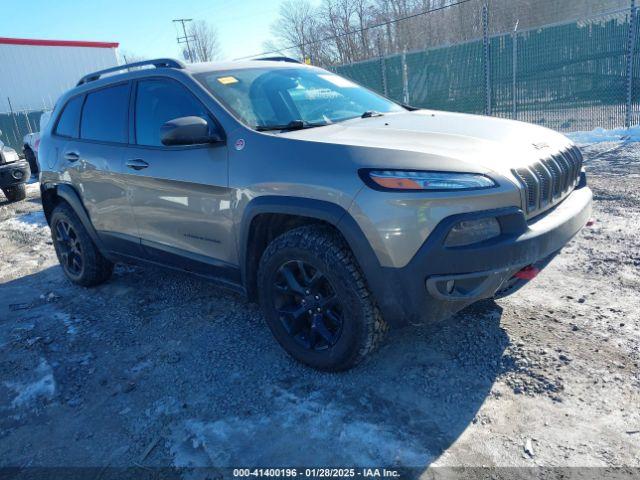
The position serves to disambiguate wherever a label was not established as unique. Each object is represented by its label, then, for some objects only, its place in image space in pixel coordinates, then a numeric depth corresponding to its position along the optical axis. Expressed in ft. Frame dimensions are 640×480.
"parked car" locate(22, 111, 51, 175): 43.42
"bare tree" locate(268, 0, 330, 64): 106.63
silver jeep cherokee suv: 7.84
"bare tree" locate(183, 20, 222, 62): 180.49
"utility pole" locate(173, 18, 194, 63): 188.91
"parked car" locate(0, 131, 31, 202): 31.32
